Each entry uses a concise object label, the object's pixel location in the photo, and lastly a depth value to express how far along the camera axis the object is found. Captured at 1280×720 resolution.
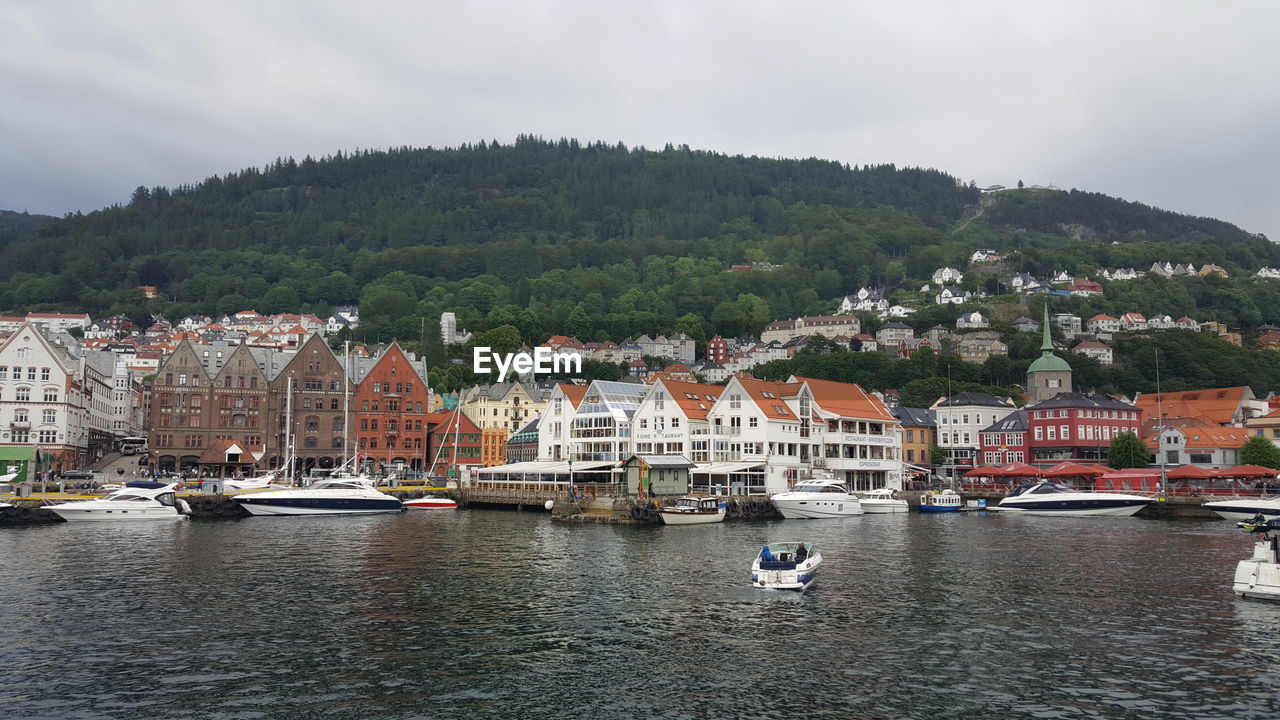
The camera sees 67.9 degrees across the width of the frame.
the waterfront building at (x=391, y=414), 123.69
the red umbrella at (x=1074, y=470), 100.19
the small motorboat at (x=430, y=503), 92.38
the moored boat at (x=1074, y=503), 84.25
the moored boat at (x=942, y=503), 92.22
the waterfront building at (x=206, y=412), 116.94
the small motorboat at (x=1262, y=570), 36.31
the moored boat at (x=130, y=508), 73.56
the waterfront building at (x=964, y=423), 129.88
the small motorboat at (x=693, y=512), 73.31
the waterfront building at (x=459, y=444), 125.50
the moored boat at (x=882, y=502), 89.69
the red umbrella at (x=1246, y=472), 86.44
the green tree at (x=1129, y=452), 105.50
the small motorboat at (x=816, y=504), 81.12
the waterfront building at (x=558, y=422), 105.69
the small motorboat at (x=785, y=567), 39.69
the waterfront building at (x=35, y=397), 105.69
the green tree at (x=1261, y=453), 97.81
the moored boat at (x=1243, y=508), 70.00
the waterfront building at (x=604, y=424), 100.06
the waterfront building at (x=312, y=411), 122.06
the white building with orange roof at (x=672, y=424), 96.19
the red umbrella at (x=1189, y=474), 87.94
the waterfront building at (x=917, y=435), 129.12
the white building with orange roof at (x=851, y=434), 100.38
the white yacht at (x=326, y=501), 81.56
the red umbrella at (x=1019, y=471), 102.88
